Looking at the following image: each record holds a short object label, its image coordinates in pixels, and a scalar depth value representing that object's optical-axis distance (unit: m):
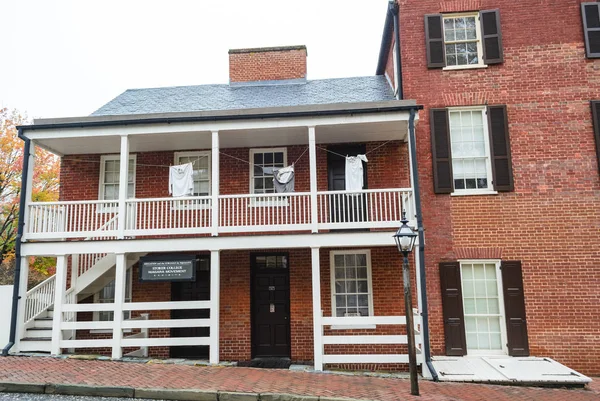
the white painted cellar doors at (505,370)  8.34
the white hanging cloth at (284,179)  10.64
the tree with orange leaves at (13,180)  21.83
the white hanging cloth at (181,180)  10.74
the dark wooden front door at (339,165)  11.64
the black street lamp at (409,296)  7.55
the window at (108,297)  11.59
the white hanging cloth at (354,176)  10.41
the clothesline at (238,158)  11.48
